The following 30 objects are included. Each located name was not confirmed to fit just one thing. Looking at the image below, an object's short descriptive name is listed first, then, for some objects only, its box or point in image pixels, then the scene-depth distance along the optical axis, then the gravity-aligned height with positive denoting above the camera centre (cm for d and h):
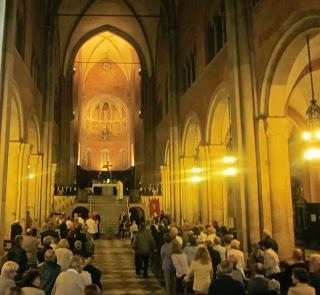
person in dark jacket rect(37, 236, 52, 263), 890 -72
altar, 3306 +194
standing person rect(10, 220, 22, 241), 1377 -50
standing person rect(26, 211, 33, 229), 1664 -30
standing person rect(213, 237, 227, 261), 905 -83
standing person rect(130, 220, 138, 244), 1816 -74
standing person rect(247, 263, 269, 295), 583 -107
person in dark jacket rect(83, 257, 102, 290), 730 -104
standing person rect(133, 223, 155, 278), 1239 -99
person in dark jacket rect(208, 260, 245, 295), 546 -100
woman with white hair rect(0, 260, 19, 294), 592 -89
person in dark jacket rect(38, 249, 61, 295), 684 -95
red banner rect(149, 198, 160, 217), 2588 +27
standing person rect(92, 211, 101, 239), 2123 -25
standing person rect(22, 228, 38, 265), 1010 -81
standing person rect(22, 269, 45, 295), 525 -87
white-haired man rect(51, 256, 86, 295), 590 -100
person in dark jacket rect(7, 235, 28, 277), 841 -85
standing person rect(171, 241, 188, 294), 862 -101
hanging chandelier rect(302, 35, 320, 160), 1010 +188
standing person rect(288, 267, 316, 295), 523 -95
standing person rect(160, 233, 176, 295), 925 -125
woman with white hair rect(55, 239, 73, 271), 821 -85
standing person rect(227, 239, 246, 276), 794 -83
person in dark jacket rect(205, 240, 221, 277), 872 -98
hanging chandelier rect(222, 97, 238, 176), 1294 +146
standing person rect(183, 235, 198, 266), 906 -83
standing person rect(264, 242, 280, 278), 773 -101
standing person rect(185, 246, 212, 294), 717 -105
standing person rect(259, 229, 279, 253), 914 -74
